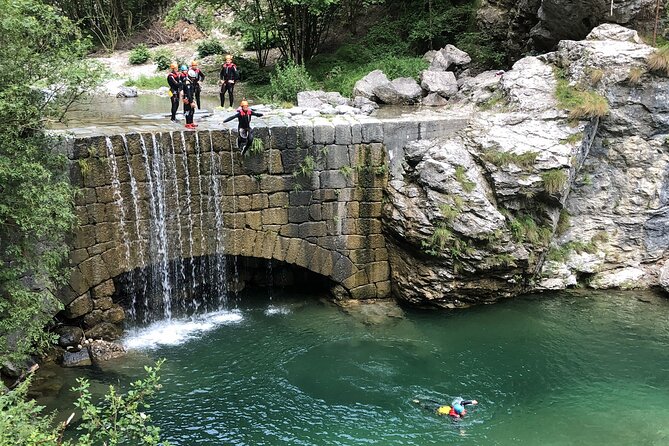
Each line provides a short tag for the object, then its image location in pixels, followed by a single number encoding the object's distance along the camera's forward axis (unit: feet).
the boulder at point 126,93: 65.72
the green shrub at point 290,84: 55.16
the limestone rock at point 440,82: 53.42
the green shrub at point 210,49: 88.22
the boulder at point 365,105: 48.31
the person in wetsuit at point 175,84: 39.86
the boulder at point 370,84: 53.93
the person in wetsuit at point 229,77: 47.98
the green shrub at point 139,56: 90.63
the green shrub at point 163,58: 85.19
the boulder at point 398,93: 53.16
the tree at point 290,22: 64.95
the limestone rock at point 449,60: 58.39
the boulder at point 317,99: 49.83
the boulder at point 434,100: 52.49
